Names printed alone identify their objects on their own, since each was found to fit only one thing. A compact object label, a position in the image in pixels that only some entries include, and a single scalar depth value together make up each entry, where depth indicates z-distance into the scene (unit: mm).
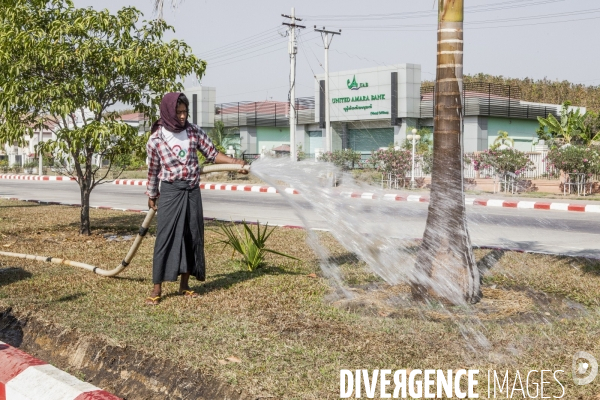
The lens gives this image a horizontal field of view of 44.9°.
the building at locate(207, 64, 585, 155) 36906
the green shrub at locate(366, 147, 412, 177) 27938
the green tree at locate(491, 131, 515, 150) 34616
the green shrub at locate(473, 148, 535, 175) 25812
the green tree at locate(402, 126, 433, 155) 33769
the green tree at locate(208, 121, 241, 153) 44219
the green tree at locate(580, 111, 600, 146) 34312
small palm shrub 7934
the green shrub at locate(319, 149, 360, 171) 31011
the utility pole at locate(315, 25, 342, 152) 33150
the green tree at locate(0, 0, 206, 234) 9781
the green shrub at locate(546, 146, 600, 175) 23703
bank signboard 37719
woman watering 6344
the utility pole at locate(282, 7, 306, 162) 32000
